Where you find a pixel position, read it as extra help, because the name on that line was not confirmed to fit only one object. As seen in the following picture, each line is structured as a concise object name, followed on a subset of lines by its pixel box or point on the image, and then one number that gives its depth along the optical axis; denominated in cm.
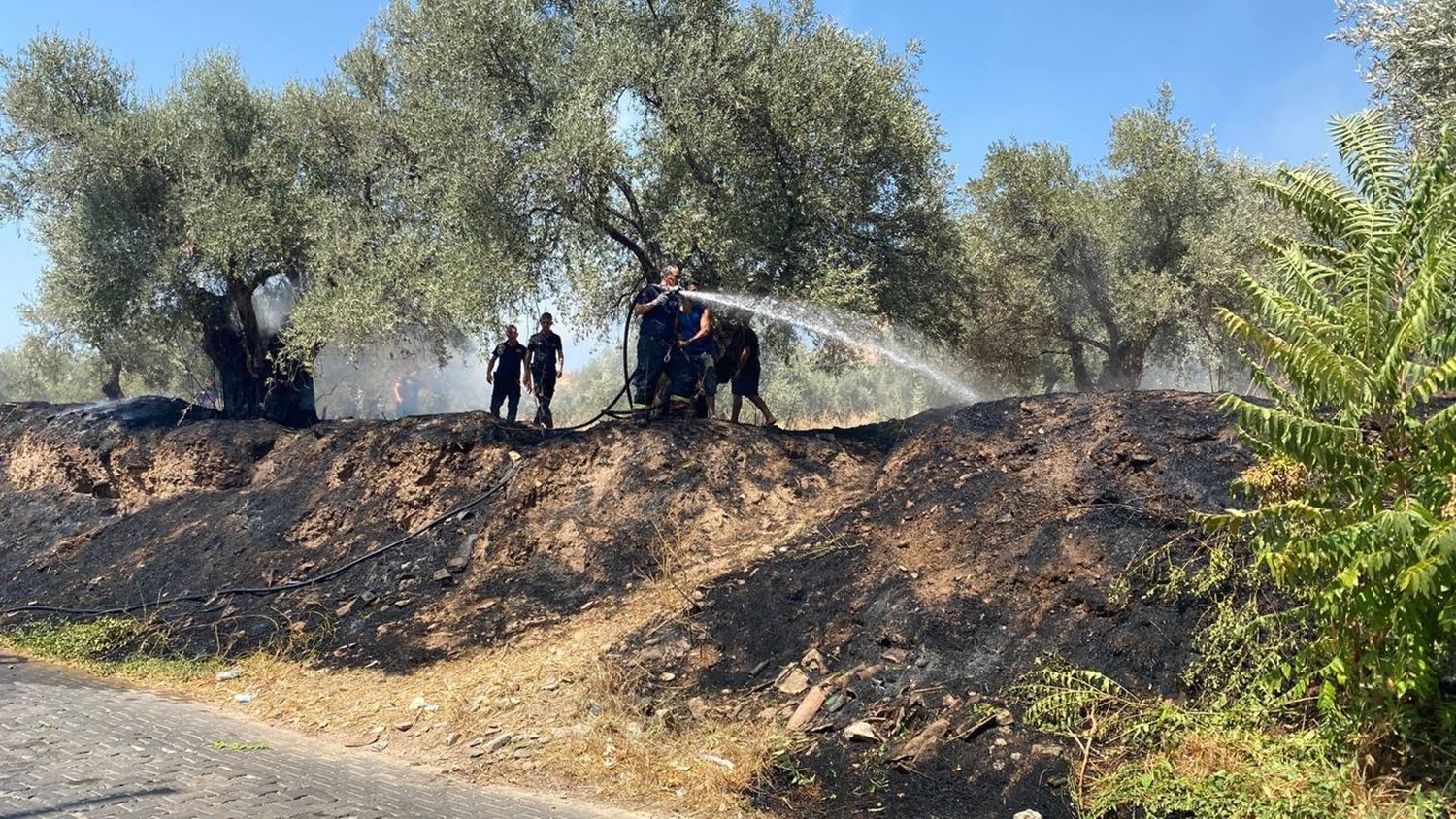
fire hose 987
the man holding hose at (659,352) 1041
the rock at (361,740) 678
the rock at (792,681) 625
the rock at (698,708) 629
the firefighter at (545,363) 1280
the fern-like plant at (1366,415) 405
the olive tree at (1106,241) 1931
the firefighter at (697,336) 1048
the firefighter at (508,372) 1311
